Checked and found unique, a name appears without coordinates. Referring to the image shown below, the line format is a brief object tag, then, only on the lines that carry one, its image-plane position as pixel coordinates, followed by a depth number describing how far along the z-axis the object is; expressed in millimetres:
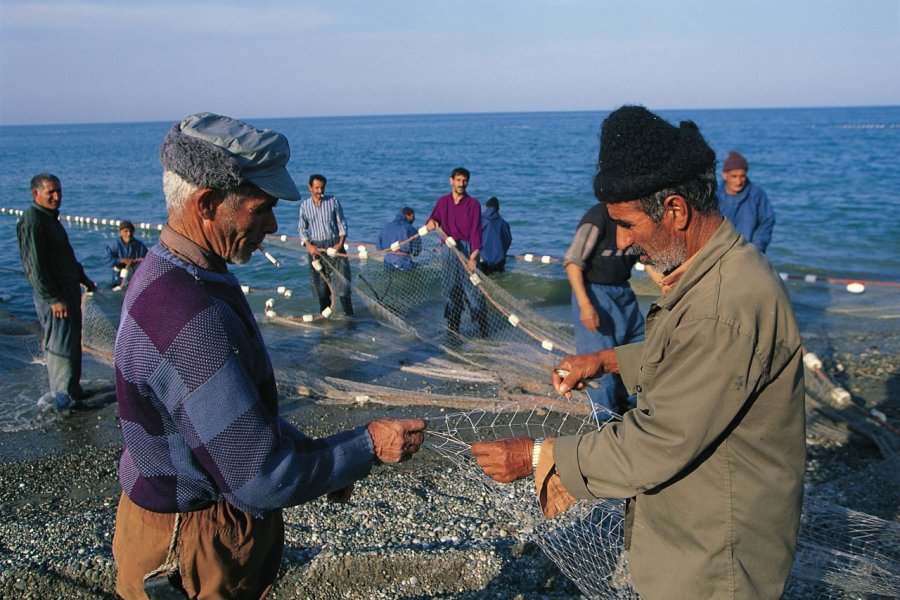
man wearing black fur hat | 1765
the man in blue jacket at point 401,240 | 9672
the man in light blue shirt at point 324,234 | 9633
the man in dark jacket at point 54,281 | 6426
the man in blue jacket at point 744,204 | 7617
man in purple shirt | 8641
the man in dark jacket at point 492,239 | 10797
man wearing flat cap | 1800
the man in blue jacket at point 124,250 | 10602
